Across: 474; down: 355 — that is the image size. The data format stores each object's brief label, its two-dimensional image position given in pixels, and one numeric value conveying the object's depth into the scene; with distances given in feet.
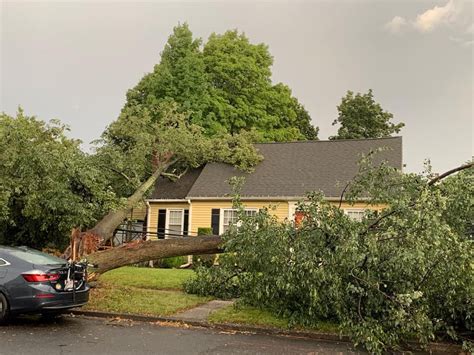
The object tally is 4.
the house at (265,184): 60.03
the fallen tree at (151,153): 52.13
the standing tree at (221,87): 87.95
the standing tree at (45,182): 40.78
